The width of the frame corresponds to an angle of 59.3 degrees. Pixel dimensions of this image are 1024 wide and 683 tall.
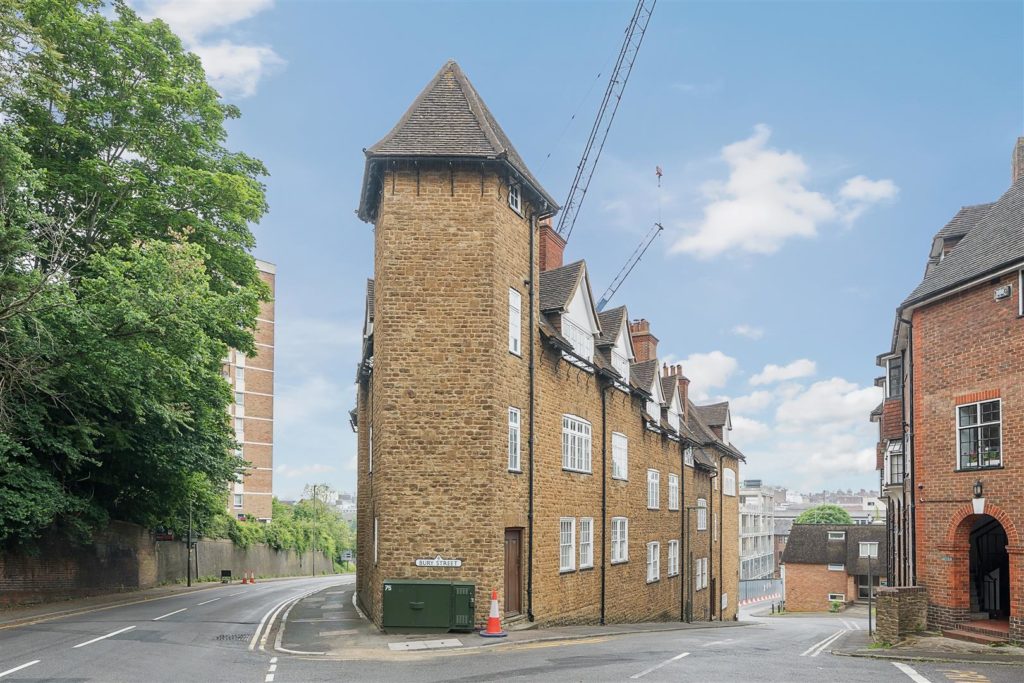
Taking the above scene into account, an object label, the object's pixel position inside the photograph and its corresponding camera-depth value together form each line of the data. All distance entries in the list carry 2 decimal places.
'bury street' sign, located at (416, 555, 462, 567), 20.23
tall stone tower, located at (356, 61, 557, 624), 20.44
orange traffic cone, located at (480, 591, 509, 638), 19.49
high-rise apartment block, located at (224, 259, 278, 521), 82.98
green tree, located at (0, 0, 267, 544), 22.33
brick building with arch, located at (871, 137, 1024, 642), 19.95
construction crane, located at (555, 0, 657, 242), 65.12
